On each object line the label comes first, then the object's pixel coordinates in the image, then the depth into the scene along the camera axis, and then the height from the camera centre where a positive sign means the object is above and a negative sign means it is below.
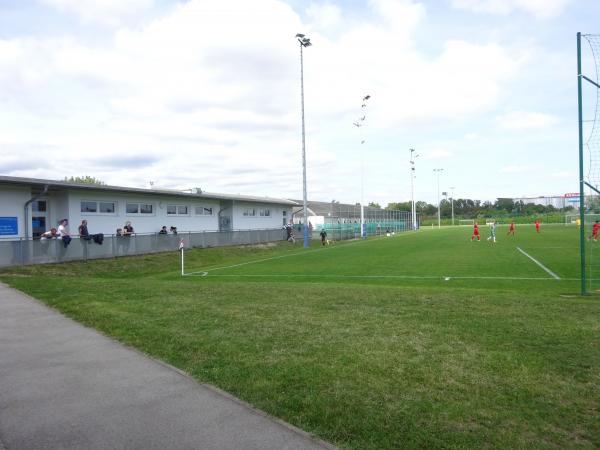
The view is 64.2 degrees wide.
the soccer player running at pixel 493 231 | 38.89 -1.32
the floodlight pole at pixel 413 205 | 77.75 +1.50
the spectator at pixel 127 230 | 26.22 -0.48
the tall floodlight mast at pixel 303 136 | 38.50 +6.97
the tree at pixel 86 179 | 107.64 +9.83
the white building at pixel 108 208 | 22.61 +0.82
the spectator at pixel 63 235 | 21.28 -0.56
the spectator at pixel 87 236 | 22.80 -0.66
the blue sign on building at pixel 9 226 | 22.00 -0.12
